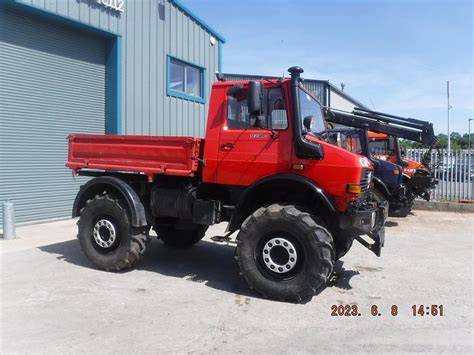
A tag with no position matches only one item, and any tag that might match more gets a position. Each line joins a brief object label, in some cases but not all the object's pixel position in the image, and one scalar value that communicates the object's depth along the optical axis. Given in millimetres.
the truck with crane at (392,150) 10742
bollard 8711
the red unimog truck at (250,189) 5562
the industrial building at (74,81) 9883
